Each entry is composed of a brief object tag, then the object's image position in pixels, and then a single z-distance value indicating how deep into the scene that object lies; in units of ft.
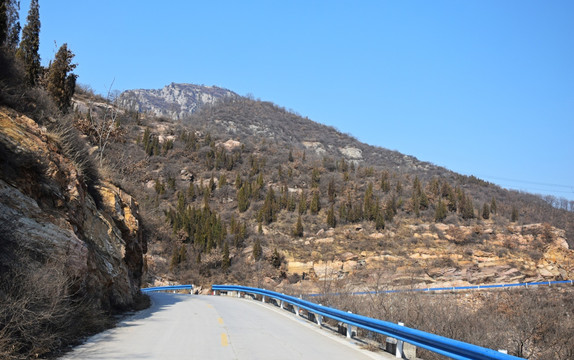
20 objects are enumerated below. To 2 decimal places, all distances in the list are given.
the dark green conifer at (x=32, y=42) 99.55
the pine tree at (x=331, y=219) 205.77
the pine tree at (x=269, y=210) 214.69
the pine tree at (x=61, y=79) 93.09
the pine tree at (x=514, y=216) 233.35
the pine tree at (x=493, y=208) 246.23
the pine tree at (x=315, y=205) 222.28
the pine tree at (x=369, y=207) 212.02
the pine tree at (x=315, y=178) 255.64
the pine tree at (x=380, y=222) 199.82
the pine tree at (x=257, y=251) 174.40
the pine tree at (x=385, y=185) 254.43
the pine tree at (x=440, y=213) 213.87
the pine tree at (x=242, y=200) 231.69
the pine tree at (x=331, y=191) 237.23
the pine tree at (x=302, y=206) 221.66
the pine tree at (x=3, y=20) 55.42
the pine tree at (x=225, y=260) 179.73
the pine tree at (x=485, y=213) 230.07
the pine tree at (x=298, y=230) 195.61
